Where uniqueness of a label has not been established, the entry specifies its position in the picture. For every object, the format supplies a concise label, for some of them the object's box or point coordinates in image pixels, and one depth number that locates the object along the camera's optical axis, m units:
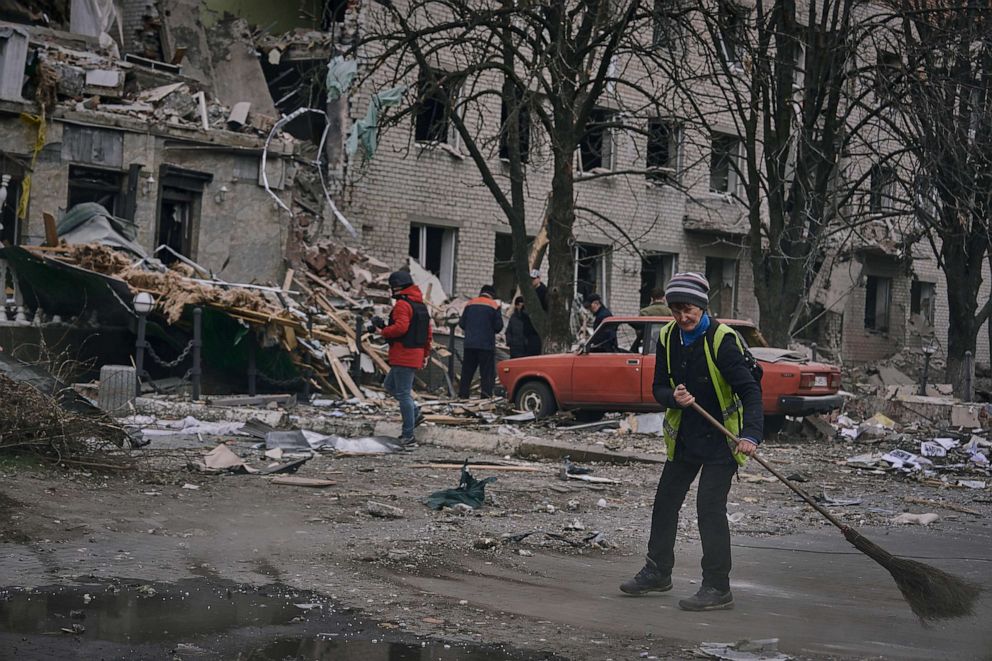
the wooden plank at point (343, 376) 18.75
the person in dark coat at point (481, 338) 18.45
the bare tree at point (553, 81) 16.48
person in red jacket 13.22
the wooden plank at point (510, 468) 11.73
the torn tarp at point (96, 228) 19.41
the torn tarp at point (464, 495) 9.27
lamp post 15.75
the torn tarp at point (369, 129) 24.55
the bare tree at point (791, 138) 18.59
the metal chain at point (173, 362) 16.41
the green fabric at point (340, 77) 24.48
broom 5.82
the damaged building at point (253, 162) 21.03
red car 15.12
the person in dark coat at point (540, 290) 19.47
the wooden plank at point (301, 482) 9.84
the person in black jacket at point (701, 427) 6.24
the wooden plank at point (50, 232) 17.89
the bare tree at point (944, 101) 16.69
